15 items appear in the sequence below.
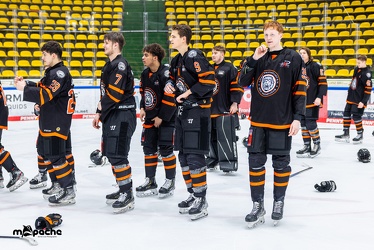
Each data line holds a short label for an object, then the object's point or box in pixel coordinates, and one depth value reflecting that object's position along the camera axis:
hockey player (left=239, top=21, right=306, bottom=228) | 3.84
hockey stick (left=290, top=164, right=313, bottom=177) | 6.19
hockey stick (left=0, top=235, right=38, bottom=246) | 3.49
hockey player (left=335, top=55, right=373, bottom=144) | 8.85
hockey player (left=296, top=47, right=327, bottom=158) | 7.45
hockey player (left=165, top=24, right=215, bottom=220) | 4.12
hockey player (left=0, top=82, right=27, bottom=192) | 5.14
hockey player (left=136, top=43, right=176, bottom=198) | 4.92
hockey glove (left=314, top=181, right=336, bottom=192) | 5.16
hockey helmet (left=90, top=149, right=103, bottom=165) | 6.71
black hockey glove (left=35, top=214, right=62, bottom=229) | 3.76
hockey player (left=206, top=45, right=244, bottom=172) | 6.14
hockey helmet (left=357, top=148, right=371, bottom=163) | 6.95
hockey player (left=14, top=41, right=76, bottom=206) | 4.45
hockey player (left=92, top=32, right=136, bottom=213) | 4.27
